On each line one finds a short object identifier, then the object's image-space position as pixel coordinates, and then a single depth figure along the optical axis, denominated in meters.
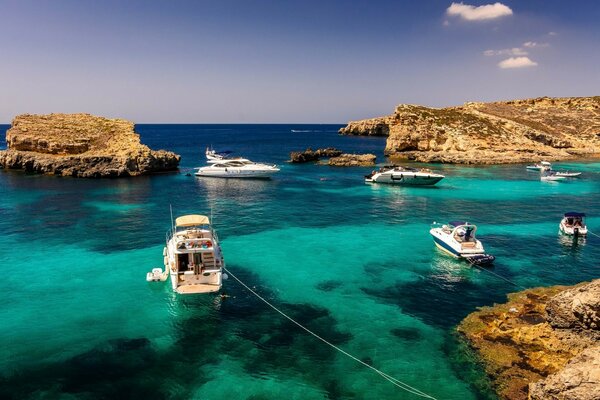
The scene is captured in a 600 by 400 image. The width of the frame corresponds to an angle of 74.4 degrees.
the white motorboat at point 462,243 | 31.30
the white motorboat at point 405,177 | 68.38
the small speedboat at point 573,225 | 38.12
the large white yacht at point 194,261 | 25.34
